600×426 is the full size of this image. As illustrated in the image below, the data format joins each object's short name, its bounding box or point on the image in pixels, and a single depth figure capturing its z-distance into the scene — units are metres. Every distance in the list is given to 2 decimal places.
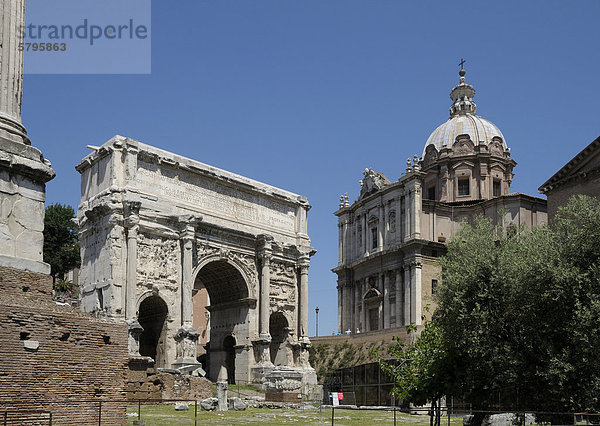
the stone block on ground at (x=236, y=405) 29.39
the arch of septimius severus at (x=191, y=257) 36.47
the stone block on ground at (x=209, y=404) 28.33
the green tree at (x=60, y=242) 59.53
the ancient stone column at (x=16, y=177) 10.80
